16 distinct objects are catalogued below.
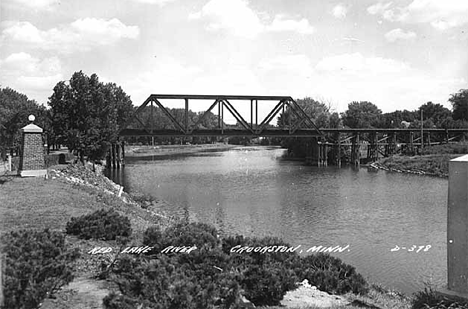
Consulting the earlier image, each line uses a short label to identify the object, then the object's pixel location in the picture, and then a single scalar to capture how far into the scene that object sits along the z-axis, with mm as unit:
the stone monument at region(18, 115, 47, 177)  21828
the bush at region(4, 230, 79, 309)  5074
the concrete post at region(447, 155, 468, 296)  6195
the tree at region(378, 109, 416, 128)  92856
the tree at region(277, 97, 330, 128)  82588
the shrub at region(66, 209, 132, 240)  10297
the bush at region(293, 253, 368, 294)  9141
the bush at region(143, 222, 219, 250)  8266
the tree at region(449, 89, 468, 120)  74438
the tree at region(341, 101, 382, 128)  89806
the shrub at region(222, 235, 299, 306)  7434
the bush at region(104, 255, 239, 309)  5727
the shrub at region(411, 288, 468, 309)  6207
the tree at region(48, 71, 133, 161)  38562
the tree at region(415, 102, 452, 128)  84469
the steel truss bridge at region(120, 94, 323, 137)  47156
